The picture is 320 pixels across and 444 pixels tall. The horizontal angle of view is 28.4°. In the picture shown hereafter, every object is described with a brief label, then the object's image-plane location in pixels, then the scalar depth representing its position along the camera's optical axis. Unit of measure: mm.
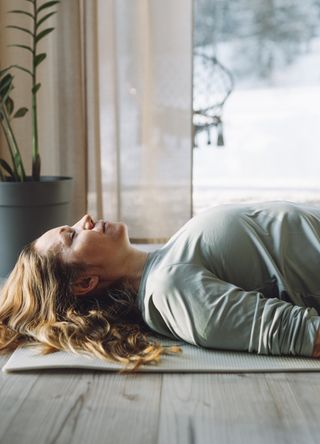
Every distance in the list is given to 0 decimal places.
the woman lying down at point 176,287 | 1504
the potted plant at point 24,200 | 2592
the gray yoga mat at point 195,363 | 1488
